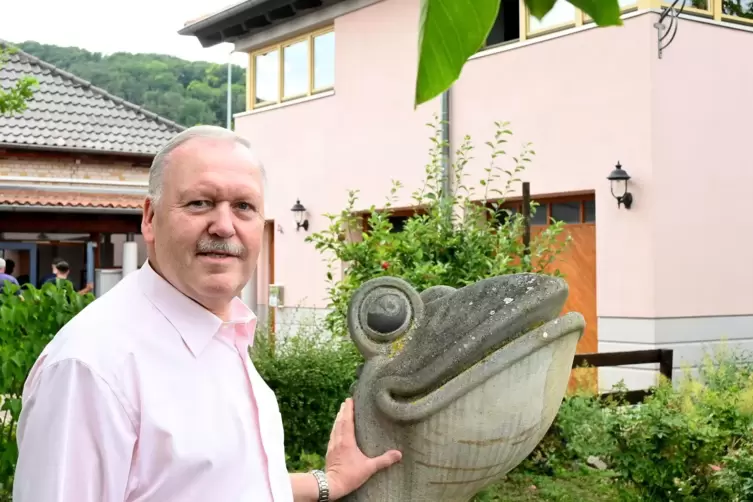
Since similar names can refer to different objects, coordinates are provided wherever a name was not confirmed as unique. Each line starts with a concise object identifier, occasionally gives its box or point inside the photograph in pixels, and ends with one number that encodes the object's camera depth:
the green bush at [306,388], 5.62
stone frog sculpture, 1.86
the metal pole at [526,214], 6.89
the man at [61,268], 9.18
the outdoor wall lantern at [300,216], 12.73
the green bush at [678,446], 4.19
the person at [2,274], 8.39
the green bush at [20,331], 4.12
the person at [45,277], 14.33
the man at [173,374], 1.21
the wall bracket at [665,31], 8.08
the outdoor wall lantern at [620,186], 8.18
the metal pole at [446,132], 9.97
